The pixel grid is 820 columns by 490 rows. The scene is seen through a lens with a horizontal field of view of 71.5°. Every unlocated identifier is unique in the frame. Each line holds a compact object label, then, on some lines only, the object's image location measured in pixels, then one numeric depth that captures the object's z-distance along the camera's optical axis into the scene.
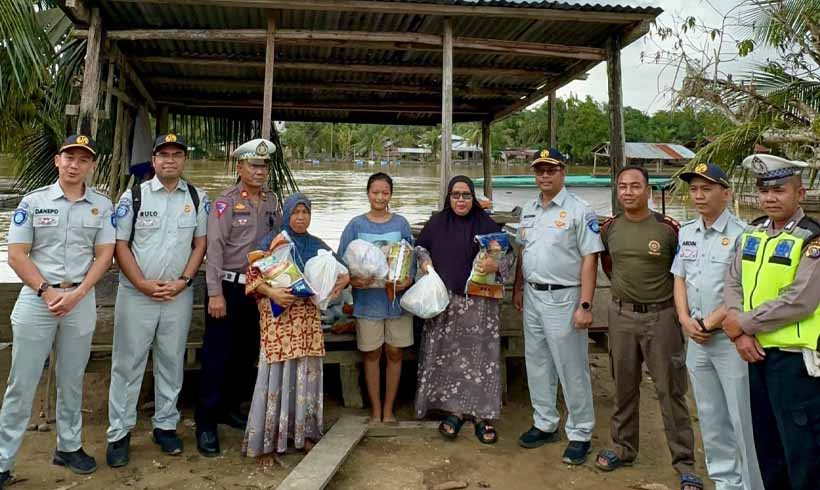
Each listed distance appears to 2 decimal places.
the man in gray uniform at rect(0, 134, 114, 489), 2.87
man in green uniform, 3.03
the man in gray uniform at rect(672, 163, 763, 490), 2.66
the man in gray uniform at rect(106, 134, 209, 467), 3.18
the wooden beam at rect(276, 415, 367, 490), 2.92
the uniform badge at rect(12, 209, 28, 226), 2.85
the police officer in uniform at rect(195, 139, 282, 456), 3.33
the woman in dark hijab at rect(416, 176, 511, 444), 3.56
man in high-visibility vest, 2.24
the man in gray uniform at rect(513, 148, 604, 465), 3.33
